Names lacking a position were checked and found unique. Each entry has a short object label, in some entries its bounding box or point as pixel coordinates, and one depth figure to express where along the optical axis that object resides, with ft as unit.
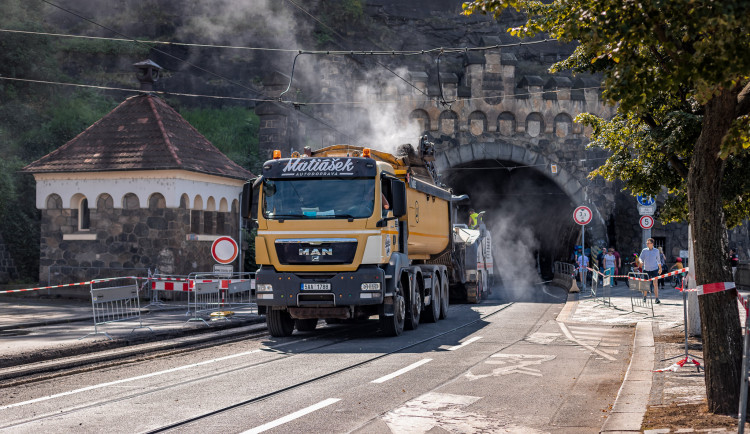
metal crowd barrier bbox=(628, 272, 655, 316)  63.72
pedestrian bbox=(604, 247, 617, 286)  101.65
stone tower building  76.95
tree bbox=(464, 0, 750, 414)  20.24
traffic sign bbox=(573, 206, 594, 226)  90.02
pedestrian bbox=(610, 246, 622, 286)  111.53
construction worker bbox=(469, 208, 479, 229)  97.25
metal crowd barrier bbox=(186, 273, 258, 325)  58.44
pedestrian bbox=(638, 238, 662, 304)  75.87
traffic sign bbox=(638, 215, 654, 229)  92.94
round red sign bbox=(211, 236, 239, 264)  62.95
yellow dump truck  46.39
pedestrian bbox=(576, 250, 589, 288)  102.36
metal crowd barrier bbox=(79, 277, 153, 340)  47.00
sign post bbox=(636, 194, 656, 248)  90.61
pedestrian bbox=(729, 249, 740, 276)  110.22
